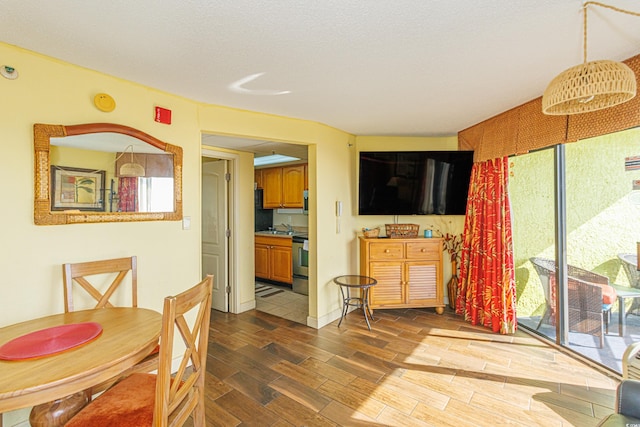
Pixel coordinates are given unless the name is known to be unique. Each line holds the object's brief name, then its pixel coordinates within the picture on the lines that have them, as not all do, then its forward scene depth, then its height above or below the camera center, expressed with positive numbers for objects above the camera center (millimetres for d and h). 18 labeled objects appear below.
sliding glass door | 2236 -282
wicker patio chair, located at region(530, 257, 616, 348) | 2418 -785
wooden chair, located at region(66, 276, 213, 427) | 1147 -857
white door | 3818 -190
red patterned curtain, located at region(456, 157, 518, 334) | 3057 -500
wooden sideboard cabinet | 3586 -740
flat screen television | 3623 +357
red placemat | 1225 -589
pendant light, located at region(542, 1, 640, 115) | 1236 +560
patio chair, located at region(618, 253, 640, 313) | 2168 -457
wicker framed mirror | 1822 +270
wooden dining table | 1033 -605
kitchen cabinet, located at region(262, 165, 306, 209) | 5211 +477
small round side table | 3336 -1009
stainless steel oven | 4781 -891
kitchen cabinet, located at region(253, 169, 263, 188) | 5793 +687
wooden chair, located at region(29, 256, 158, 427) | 1326 -537
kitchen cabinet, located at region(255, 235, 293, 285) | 4953 -830
